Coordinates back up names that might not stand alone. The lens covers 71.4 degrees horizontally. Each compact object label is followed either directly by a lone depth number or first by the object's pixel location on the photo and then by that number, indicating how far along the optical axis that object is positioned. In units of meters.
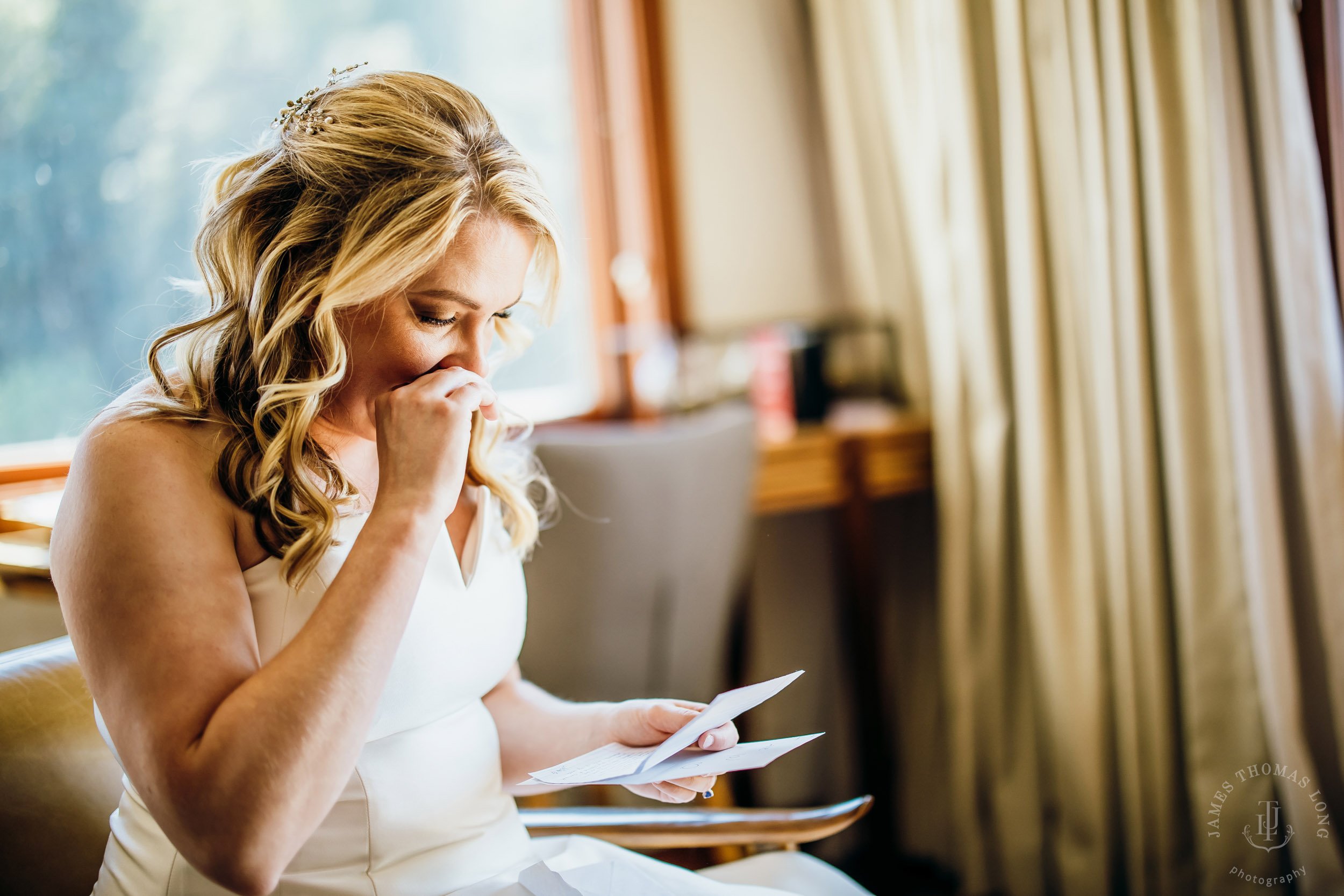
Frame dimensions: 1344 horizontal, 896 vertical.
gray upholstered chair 1.38
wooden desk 1.81
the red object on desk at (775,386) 2.03
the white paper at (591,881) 0.74
